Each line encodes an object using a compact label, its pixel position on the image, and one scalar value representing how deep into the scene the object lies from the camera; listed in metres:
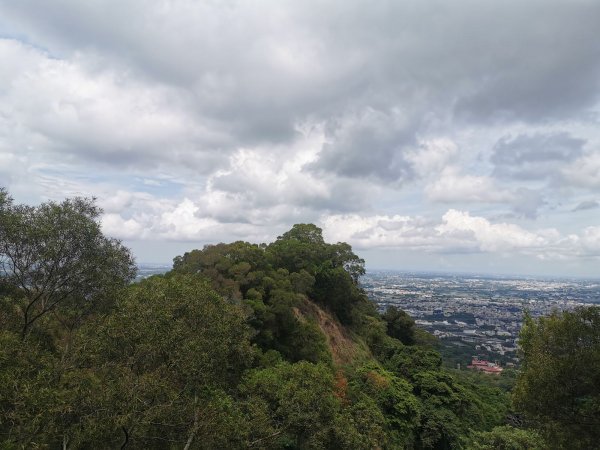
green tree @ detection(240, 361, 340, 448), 13.25
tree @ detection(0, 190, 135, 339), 12.25
